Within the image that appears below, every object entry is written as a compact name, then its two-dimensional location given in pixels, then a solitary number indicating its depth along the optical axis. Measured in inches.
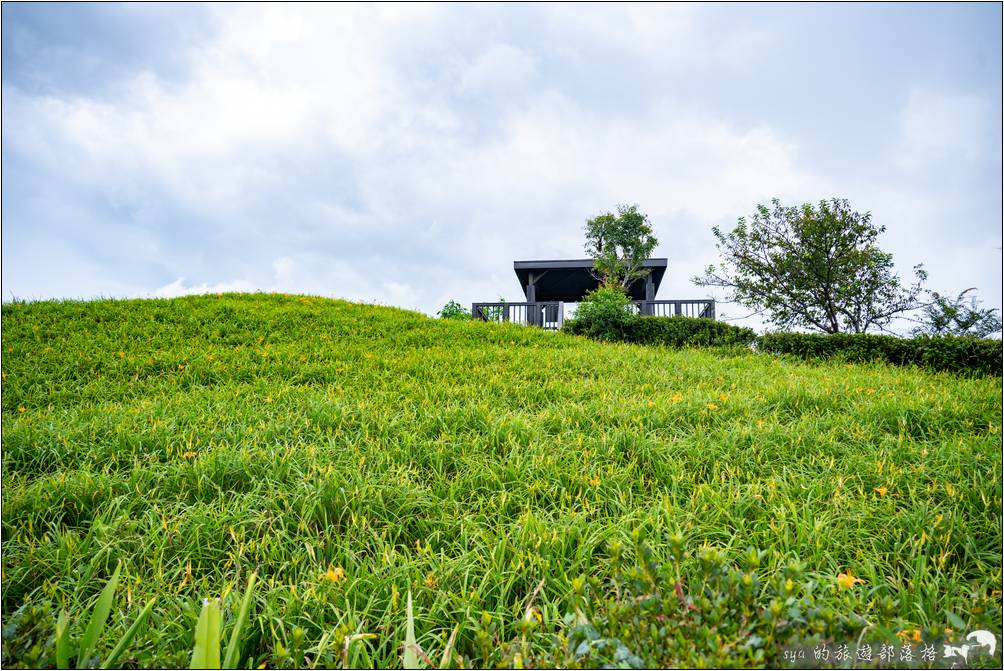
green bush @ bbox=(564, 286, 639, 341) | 403.5
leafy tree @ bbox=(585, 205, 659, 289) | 665.6
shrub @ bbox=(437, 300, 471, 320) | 542.4
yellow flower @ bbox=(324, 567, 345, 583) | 64.6
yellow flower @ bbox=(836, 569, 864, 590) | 53.4
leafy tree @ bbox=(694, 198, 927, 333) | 566.6
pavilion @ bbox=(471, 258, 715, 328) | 554.6
